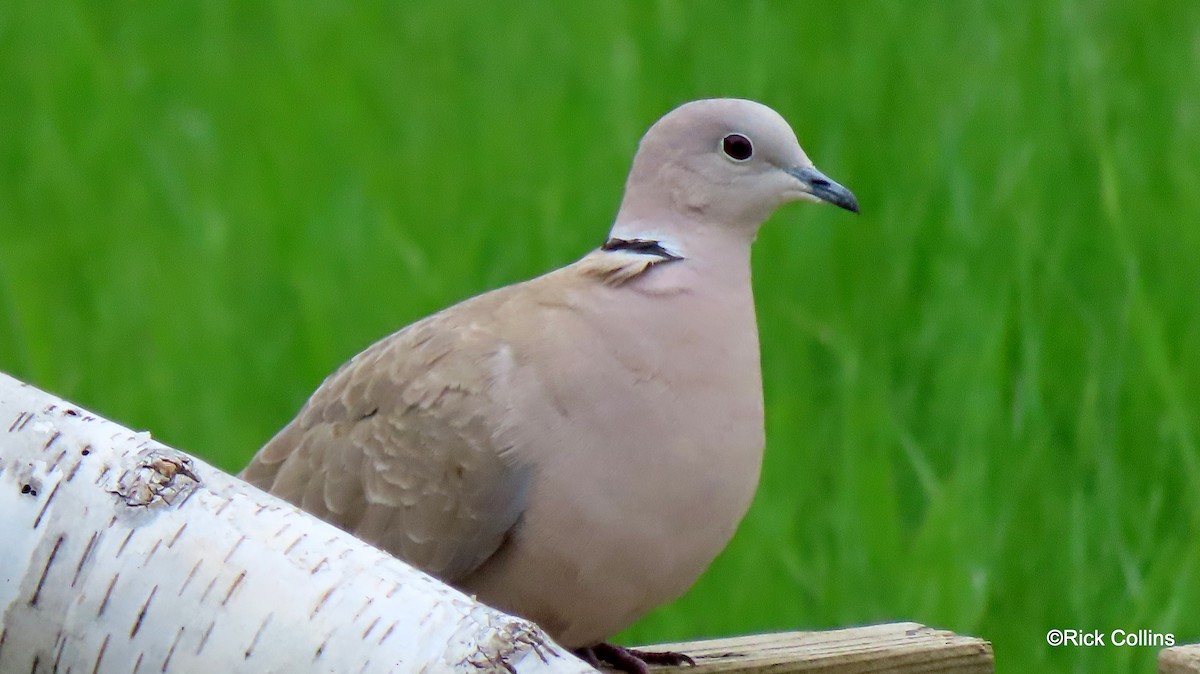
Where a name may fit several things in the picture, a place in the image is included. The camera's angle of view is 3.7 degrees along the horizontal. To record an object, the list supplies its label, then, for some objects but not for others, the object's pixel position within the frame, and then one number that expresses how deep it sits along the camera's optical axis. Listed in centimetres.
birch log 416
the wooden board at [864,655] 430
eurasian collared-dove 429
